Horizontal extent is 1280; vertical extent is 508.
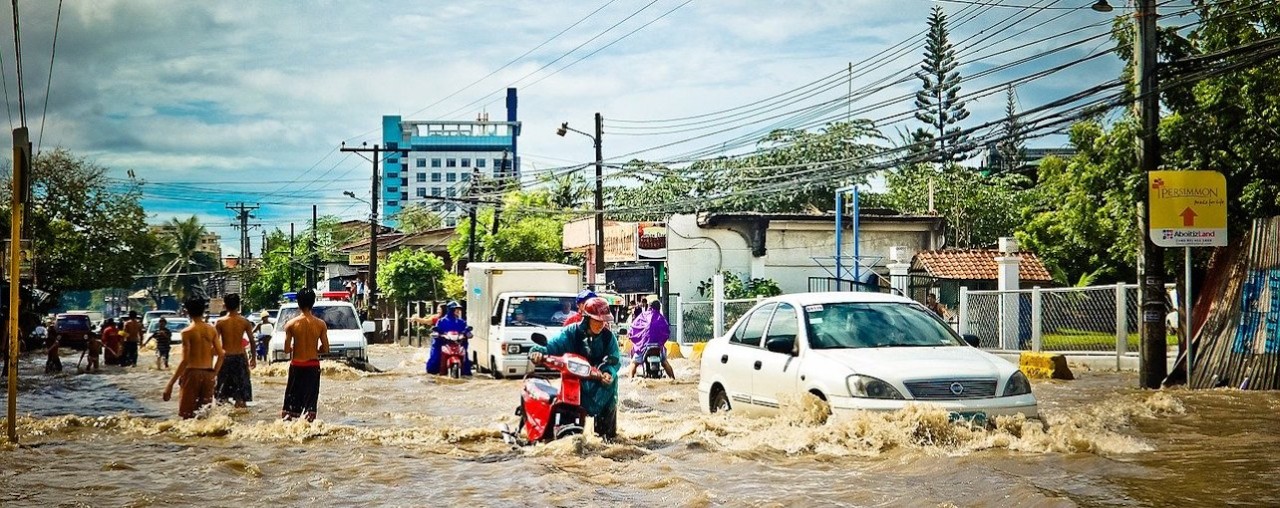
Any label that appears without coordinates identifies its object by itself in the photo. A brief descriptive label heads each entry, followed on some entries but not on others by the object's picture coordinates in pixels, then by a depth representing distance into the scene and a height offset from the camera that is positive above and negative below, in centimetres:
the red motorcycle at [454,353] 2339 -144
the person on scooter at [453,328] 2347 -98
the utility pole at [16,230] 1045 +39
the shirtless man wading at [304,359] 1293 -87
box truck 2245 -59
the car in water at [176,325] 4206 -168
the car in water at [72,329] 4466 -188
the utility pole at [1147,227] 1622 +63
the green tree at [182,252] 9825 +194
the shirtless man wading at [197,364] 1334 -94
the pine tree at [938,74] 6614 +1057
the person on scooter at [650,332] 2100 -96
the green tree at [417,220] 9344 +433
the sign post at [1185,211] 1606 +81
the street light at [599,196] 3716 +239
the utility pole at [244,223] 9332 +399
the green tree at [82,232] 5141 +191
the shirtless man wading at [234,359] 1459 -100
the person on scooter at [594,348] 1016 -59
